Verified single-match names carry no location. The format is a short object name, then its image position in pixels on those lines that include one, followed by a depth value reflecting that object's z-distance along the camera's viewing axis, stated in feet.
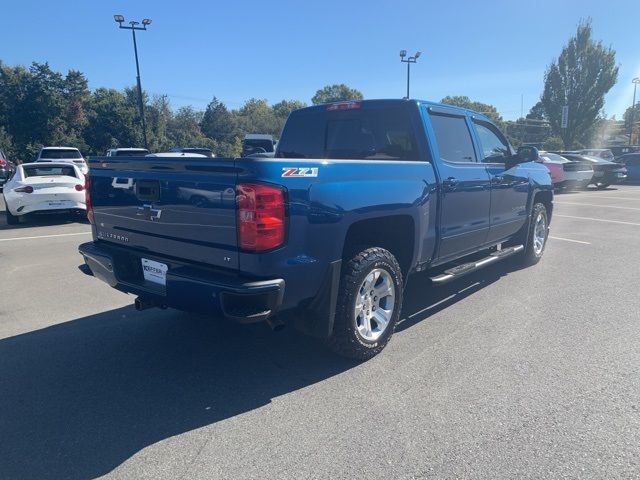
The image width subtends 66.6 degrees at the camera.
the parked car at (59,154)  66.71
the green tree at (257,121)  234.66
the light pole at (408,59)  109.19
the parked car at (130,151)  54.14
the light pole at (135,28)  88.17
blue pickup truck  9.85
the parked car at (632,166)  80.53
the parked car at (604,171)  68.23
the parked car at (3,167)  58.12
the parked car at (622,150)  124.57
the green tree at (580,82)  135.95
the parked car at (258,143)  88.28
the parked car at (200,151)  57.82
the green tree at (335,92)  314.28
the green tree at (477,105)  328.95
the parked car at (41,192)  33.50
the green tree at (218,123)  224.53
